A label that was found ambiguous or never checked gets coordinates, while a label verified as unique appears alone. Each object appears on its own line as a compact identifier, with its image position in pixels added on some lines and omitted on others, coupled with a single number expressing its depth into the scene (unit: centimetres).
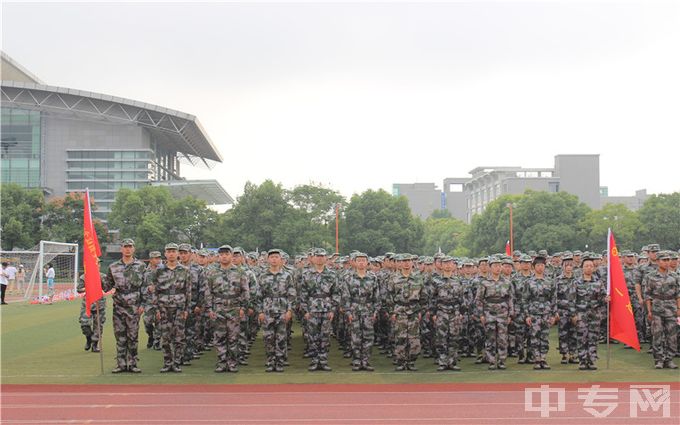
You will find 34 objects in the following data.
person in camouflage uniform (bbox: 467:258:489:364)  1226
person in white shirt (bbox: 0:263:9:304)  2667
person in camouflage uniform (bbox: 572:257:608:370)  1151
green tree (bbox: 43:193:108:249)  5369
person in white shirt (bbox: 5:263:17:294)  2999
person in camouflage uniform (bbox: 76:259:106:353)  1396
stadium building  7019
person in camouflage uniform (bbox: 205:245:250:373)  1110
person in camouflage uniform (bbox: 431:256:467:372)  1153
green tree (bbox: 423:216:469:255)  9131
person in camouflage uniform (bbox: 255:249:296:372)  1116
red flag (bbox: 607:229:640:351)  1128
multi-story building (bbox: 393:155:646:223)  8775
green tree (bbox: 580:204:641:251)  5647
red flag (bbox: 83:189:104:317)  1109
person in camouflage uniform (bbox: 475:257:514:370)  1139
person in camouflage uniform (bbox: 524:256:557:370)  1160
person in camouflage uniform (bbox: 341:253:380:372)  1145
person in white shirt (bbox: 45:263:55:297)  3306
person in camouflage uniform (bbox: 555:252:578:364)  1194
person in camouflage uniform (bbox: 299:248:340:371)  1143
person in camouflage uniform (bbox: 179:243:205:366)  1152
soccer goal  3098
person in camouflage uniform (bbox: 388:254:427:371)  1138
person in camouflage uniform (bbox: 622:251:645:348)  1438
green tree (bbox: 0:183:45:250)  5206
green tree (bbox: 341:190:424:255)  6144
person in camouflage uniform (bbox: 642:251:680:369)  1160
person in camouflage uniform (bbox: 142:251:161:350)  1120
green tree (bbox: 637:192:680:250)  5538
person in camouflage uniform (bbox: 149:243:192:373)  1098
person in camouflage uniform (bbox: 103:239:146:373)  1094
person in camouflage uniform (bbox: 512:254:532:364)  1193
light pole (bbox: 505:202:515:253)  5635
